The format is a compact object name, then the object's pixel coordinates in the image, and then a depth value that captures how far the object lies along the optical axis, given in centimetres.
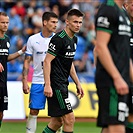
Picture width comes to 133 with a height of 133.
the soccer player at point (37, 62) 1948
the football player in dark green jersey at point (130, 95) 1342
